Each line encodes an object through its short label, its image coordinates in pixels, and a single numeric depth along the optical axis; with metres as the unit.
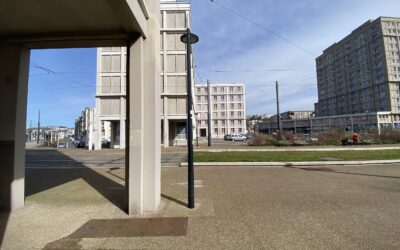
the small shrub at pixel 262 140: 33.47
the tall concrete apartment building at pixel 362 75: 35.44
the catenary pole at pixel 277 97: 37.74
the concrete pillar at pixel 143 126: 6.50
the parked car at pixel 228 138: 70.26
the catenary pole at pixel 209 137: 35.36
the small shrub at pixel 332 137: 31.48
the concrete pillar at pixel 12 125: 6.84
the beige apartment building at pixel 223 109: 105.81
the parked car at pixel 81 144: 49.51
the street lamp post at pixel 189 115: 6.82
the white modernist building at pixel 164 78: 38.38
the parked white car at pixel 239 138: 66.56
